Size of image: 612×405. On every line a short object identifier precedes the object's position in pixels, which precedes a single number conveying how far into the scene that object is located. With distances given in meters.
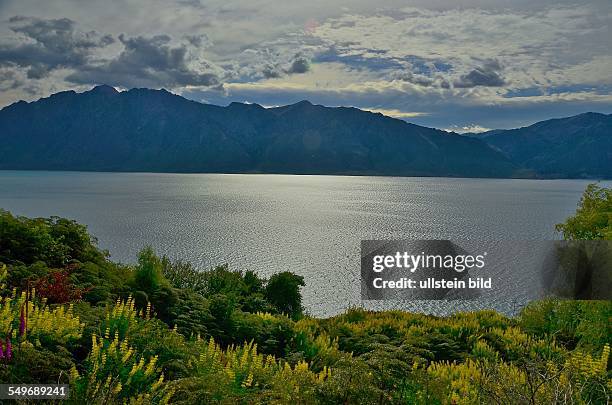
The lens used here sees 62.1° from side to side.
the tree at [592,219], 17.47
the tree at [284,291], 28.10
